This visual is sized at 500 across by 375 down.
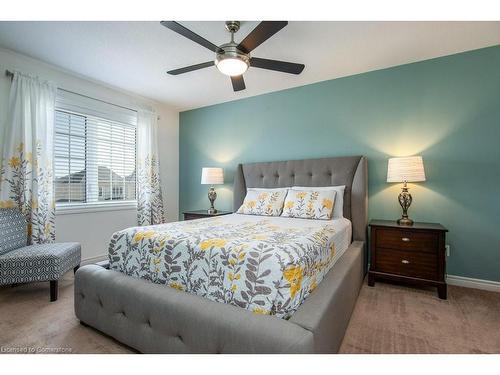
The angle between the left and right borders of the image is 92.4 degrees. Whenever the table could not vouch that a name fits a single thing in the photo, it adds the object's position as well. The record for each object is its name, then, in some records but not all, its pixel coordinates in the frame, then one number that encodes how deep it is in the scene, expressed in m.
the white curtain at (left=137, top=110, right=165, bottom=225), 3.81
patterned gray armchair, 2.13
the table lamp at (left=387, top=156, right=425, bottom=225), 2.41
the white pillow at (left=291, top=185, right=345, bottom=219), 2.78
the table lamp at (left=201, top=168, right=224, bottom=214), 3.77
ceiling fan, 1.62
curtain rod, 2.58
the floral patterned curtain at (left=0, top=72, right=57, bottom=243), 2.58
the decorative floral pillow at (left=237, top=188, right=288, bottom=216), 2.97
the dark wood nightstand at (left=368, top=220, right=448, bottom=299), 2.25
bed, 1.11
